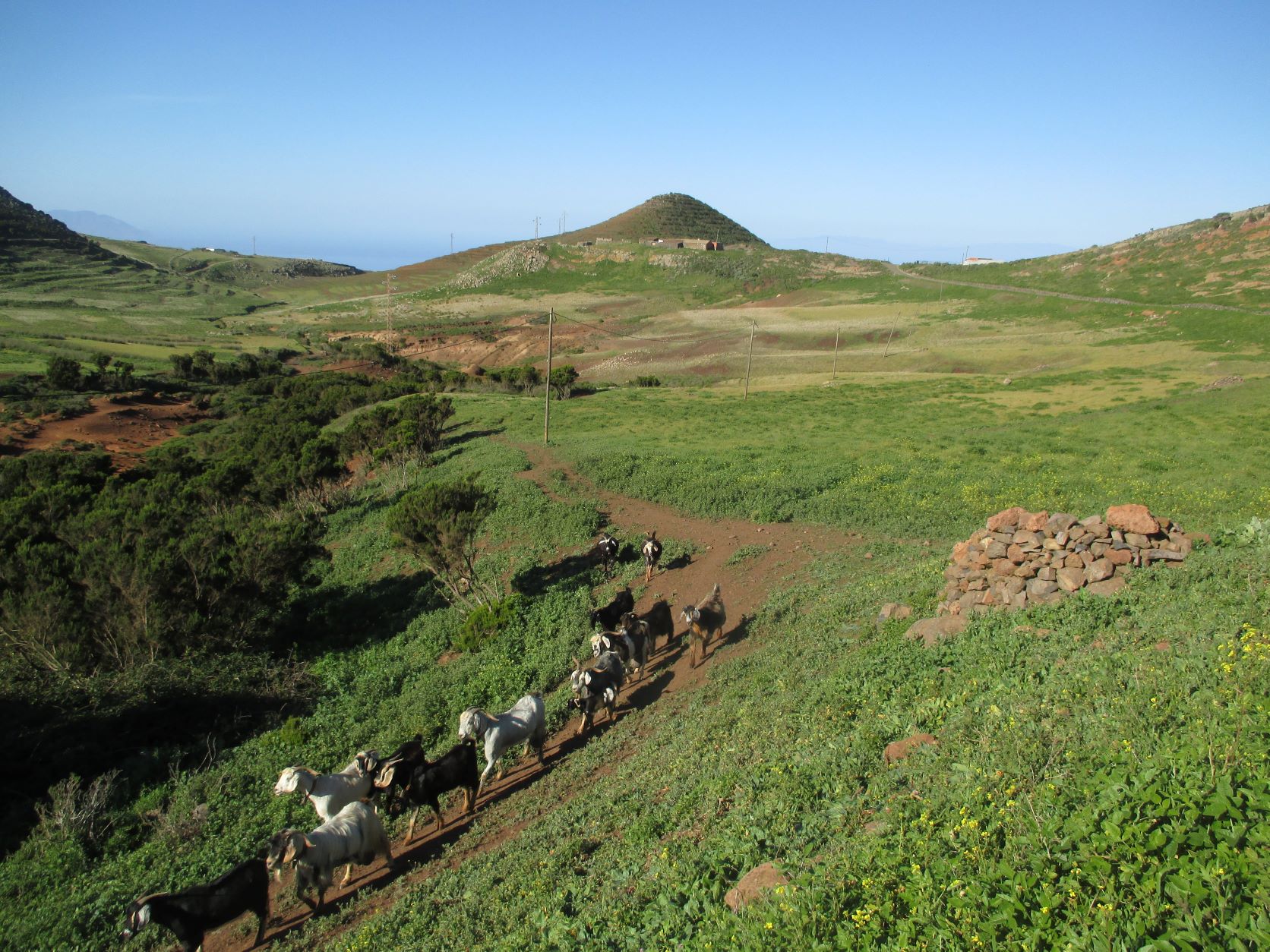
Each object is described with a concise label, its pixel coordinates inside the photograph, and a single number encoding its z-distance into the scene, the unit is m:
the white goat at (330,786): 8.97
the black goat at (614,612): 14.83
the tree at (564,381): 51.12
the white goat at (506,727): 9.96
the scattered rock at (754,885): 5.69
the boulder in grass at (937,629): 10.70
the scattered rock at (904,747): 7.49
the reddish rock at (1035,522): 11.70
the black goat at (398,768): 9.47
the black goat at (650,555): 17.97
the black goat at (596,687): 11.41
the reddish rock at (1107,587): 10.58
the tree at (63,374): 56.12
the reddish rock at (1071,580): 10.87
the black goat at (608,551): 18.97
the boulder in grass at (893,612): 12.38
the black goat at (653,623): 13.37
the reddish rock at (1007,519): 12.16
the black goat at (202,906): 7.08
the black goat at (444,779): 9.16
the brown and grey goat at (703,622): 13.11
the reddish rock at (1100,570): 10.85
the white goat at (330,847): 7.66
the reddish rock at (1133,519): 11.21
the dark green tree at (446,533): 18.08
